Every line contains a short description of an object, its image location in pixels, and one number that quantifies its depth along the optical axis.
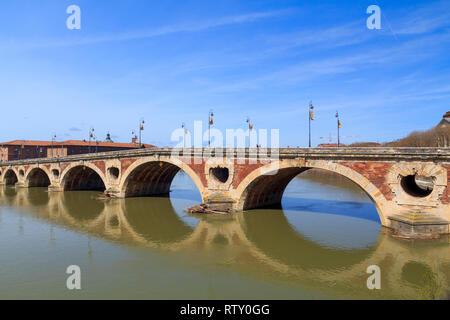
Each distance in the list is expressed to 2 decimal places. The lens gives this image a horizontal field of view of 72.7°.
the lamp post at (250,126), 33.72
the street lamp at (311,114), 26.94
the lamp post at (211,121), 32.16
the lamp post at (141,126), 39.59
